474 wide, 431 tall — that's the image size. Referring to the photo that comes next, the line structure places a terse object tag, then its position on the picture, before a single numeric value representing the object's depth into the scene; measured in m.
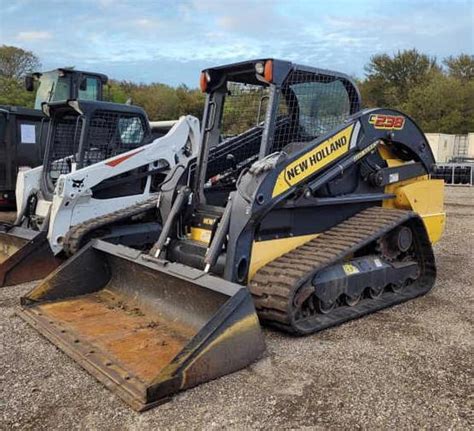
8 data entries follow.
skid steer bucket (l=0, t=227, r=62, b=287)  6.00
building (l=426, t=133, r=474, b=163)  27.11
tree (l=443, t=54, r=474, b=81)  43.41
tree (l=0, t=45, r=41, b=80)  32.38
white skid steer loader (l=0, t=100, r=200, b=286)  6.28
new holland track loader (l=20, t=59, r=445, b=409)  3.67
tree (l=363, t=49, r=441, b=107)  42.56
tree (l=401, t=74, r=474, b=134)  36.78
